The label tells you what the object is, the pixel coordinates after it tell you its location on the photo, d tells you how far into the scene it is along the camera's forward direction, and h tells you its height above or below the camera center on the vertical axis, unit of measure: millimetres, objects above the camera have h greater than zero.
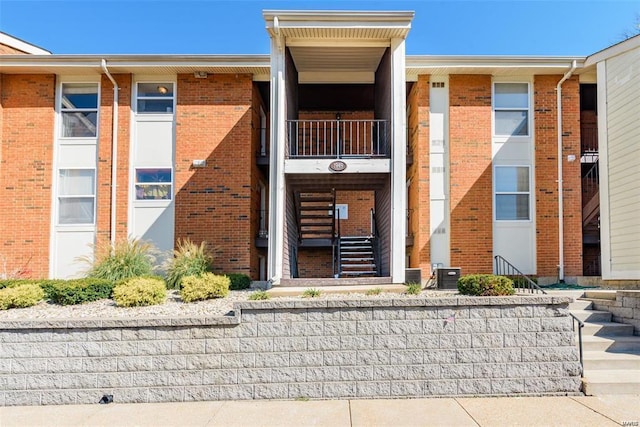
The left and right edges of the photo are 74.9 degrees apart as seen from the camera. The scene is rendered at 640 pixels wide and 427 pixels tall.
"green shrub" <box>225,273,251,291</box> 9602 -1318
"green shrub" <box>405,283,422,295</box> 7102 -1084
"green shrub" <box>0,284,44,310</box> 6855 -1210
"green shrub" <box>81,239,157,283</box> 8859 -830
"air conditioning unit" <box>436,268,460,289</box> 9609 -1188
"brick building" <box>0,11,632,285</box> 11406 +1893
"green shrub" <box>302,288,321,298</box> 6777 -1113
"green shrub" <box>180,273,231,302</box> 7223 -1098
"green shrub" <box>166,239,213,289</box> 9453 -926
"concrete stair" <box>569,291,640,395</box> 5625 -1900
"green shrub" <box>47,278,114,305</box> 7234 -1179
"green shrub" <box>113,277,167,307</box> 6852 -1142
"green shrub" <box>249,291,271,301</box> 6488 -1120
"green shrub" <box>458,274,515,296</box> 6371 -911
